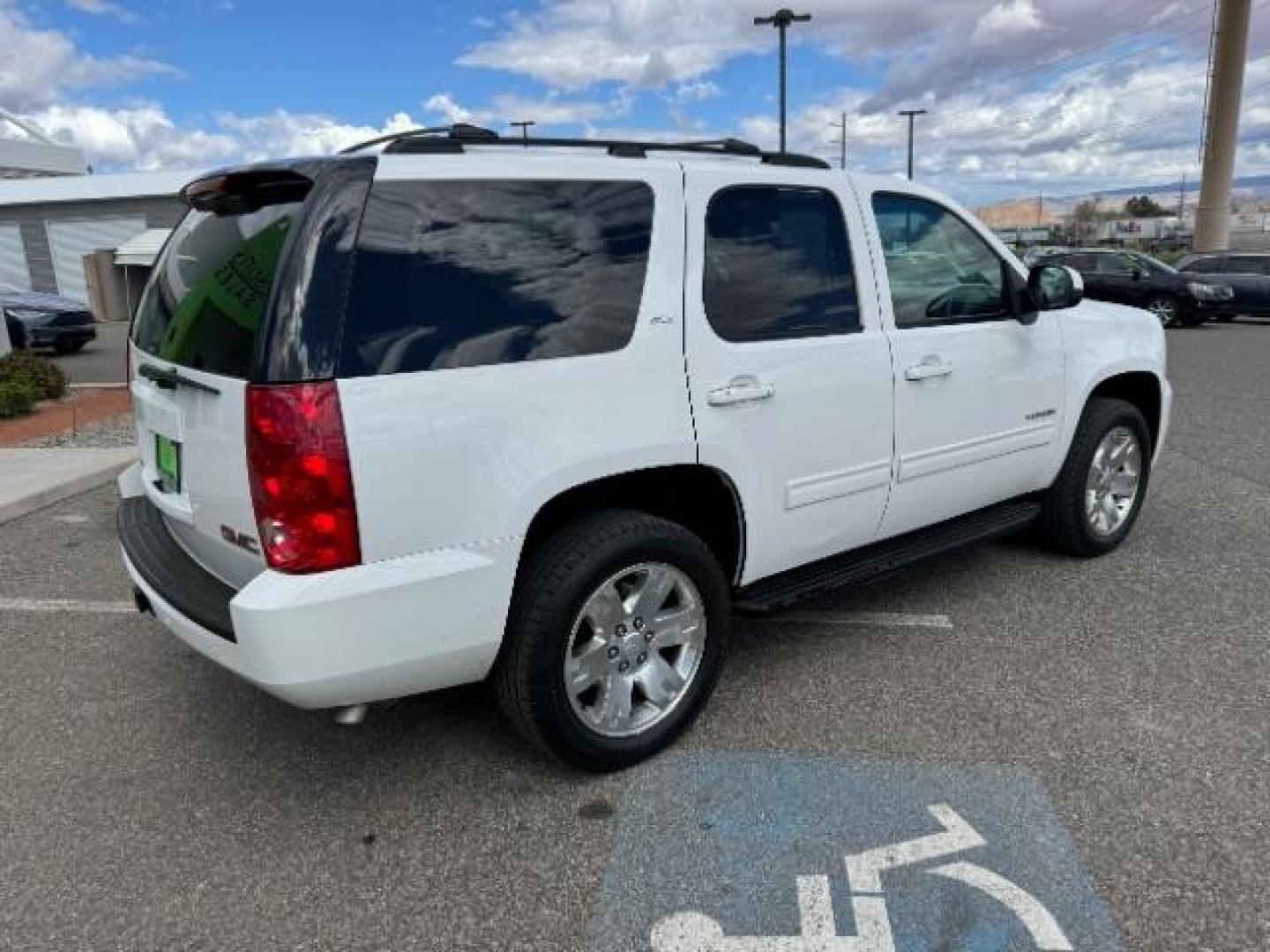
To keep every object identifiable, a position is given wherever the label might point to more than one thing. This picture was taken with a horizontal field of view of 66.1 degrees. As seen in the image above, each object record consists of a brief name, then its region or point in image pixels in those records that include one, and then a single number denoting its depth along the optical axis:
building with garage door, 31.06
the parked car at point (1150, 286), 19.52
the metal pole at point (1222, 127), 37.56
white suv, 2.47
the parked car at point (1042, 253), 21.80
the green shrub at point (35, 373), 10.29
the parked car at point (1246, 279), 19.80
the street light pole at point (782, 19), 26.73
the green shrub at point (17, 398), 9.88
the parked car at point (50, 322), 16.17
